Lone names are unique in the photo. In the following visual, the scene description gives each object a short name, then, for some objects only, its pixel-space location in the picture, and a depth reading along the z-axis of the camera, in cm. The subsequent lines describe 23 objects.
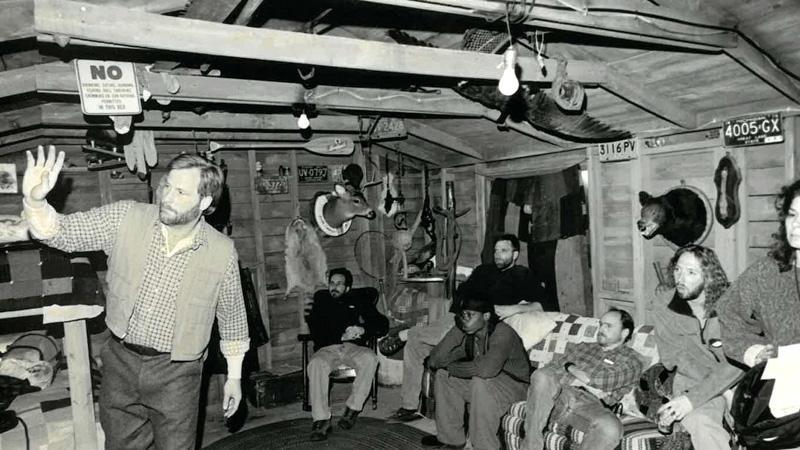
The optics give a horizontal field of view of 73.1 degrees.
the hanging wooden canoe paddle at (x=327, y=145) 666
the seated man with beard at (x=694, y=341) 326
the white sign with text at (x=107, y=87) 345
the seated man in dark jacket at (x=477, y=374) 429
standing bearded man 238
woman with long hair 248
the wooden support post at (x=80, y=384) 323
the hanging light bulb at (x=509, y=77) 288
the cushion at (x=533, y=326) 491
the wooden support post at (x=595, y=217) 505
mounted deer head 710
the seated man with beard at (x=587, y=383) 384
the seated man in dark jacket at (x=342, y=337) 528
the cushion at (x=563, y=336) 458
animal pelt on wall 699
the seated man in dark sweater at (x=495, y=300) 541
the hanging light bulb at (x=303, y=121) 468
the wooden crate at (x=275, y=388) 595
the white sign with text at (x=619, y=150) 464
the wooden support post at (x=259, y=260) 680
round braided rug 491
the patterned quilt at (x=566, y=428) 350
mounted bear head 419
